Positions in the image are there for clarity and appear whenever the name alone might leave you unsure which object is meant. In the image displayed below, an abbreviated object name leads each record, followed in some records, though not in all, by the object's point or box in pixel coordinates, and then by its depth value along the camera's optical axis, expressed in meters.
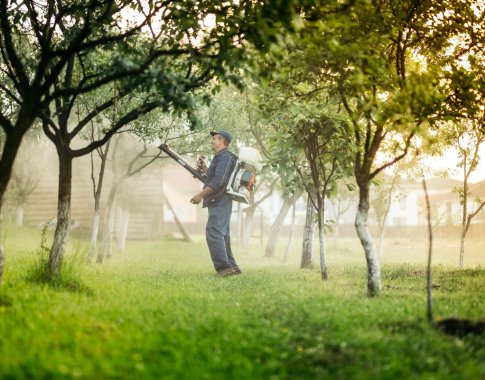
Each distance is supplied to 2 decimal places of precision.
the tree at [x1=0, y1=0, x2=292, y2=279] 6.38
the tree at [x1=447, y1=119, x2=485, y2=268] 14.95
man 10.73
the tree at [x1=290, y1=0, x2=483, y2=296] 6.53
